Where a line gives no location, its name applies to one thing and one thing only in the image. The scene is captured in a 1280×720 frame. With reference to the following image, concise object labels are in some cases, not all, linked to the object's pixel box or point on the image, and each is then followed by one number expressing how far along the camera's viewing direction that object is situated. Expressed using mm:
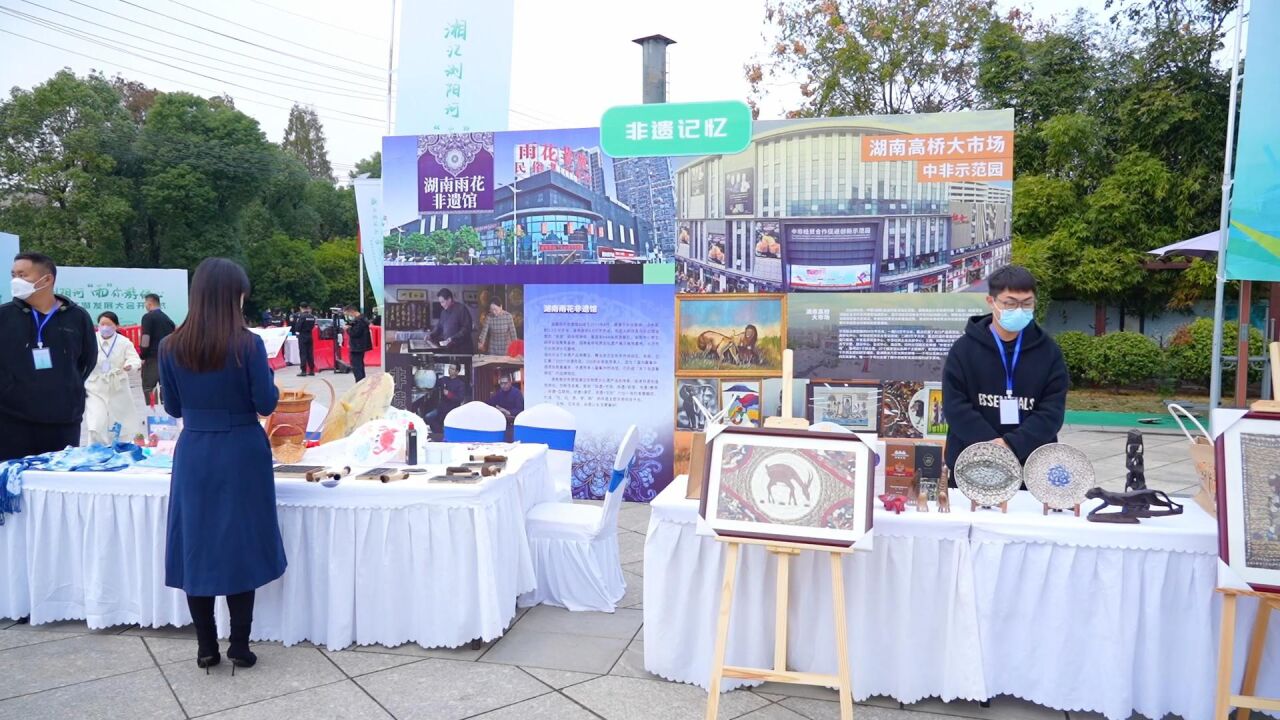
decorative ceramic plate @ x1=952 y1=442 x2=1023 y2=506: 2889
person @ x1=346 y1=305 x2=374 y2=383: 13594
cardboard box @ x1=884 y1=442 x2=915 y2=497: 3027
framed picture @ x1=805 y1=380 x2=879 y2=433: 5496
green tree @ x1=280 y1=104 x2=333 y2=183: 49312
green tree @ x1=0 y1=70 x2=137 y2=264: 21344
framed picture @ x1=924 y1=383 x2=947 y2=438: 5414
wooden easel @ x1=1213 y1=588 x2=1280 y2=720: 2404
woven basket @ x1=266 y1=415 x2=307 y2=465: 3791
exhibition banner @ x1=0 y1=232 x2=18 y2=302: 11227
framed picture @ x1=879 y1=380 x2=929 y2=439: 5434
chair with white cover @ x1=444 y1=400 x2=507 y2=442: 4586
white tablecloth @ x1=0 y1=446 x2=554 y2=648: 3252
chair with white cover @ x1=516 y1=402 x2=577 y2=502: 4512
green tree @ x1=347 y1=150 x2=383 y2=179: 44875
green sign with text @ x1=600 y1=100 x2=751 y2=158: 5535
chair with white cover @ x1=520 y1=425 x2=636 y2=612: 3834
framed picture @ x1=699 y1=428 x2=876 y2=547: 2520
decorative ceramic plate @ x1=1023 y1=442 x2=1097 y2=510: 2844
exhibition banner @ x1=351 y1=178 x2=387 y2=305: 10914
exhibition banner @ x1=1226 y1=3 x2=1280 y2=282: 6082
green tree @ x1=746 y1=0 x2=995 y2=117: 15164
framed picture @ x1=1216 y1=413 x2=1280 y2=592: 2369
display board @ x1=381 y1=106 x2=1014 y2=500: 5336
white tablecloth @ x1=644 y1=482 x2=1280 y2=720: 2674
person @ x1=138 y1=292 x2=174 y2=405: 8750
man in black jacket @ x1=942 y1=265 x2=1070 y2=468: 3162
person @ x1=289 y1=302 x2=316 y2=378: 15938
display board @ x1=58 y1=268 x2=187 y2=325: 13758
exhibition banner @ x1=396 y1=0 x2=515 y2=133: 6910
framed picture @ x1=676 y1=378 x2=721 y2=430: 5730
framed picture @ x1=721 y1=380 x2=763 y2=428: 5648
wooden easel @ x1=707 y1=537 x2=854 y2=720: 2490
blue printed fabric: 3486
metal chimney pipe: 6375
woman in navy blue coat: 2914
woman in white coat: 6727
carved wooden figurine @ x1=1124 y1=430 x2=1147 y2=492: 3002
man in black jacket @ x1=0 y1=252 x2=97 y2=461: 3830
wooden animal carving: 2768
